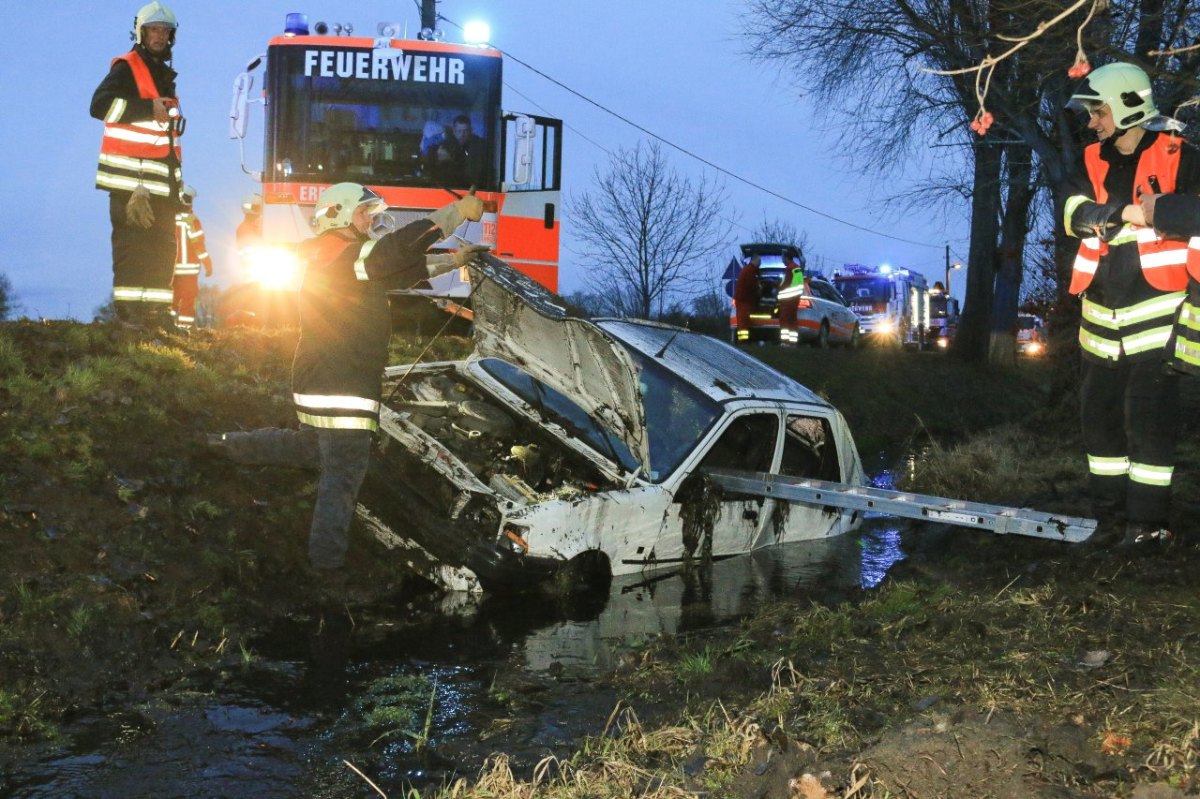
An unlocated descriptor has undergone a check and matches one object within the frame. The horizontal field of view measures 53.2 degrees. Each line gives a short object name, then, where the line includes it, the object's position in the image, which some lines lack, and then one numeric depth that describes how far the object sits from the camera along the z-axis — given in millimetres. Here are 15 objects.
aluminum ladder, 6223
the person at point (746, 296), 21562
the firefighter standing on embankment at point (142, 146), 8047
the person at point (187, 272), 10320
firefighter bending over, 5703
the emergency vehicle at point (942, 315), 37156
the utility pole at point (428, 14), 19875
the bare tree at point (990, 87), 9733
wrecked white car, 6008
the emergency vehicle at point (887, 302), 32906
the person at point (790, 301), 21656
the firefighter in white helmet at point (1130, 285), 5551
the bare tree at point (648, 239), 32688
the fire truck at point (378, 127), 12156
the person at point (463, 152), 12484
